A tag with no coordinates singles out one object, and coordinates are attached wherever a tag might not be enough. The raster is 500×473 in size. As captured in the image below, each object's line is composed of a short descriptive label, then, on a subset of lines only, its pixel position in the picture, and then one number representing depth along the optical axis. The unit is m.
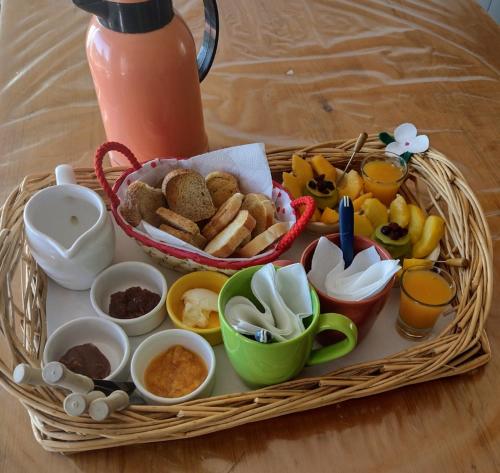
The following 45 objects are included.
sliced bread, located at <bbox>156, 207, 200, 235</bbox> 0.80
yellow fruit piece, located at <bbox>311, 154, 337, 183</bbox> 0.95
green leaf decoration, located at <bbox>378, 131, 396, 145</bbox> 0.98
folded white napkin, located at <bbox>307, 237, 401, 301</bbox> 0.70
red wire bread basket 0.76
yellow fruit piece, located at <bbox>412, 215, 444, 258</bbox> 0.85
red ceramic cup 0.68
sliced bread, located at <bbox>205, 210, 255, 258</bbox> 0.78
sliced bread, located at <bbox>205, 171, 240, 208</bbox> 0.88
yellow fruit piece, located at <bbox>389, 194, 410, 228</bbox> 0.88
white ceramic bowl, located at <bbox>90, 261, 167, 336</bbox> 0.75
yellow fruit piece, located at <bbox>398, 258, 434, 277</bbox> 0.81
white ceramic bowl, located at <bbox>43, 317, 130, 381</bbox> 0.71
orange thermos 0.81
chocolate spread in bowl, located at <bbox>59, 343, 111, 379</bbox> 0.69
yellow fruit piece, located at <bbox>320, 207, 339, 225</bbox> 0.88
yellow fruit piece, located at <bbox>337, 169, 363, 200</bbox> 0.94
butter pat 0.75
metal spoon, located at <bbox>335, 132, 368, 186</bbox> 0.95
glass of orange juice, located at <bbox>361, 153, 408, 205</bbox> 0.92
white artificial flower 0.95
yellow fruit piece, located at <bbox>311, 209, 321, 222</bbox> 0.89
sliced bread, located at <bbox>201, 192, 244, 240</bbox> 0.82
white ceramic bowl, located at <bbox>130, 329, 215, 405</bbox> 0.66
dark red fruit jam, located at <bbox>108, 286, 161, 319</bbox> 0.77
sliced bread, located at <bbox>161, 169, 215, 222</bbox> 0.83
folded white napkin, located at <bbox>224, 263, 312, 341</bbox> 0.64
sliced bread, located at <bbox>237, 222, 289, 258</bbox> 0.78
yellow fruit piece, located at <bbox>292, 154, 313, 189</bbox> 0.94
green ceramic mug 0.62
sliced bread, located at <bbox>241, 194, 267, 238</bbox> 0.83
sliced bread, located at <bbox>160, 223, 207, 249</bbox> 0.79
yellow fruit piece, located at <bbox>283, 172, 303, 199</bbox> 0.92
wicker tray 0.62
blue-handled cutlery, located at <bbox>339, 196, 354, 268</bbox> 0.73
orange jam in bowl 0.68
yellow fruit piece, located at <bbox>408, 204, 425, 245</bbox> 0.87
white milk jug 0.74
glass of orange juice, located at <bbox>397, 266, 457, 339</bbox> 0.74
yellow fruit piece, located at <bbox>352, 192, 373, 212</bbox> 0.91
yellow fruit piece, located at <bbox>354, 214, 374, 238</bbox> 0.86
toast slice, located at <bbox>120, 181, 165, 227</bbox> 0.81
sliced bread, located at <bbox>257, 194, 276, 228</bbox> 0.83
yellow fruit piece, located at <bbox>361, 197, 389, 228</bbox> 0.88
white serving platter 0.72
